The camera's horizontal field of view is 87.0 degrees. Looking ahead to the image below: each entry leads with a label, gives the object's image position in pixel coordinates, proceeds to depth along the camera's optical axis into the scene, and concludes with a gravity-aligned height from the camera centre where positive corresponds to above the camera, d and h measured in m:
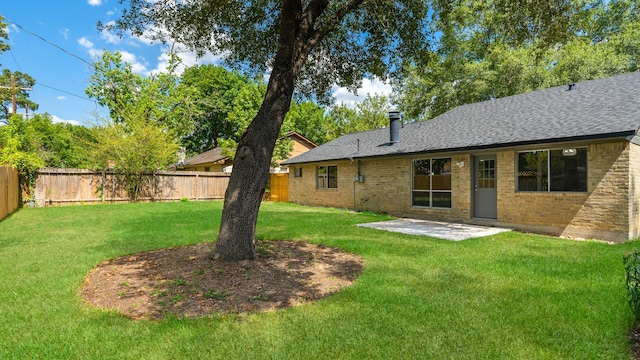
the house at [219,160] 28.02 +2.01
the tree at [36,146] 15.59 +2.66
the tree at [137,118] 18.95 +5.14
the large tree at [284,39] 5.53 +3.38
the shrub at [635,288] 3.18 -0.99
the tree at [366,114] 36.72 +7.75
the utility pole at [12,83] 21.66 +9.32
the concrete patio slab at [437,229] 9.00 -1.36
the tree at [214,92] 35.44 +9.78
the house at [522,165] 8.27 +0.61
